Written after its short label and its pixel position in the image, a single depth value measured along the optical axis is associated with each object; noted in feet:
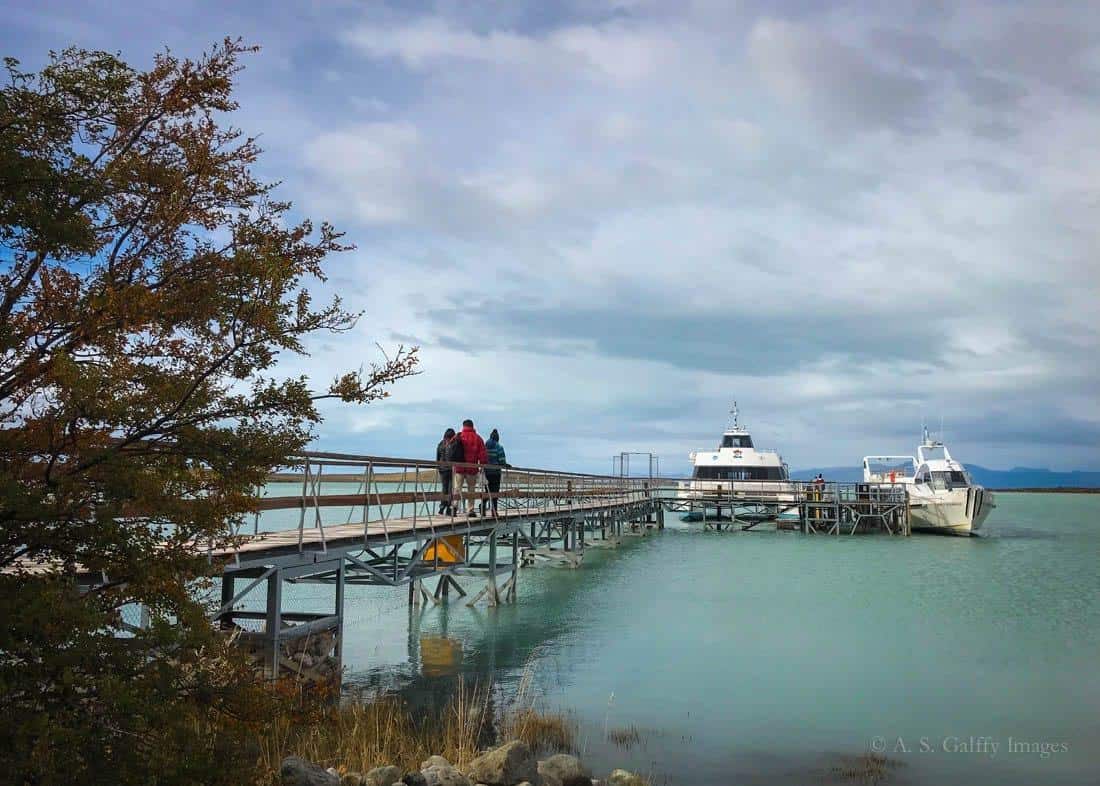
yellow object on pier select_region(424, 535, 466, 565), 61.00
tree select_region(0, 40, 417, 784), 15.79
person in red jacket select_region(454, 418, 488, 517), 61.46
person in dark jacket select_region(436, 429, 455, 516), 62.39
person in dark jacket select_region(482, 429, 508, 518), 72.49
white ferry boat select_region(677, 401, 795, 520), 178.81
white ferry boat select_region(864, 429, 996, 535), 156.66
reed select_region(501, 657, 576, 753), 34.71
